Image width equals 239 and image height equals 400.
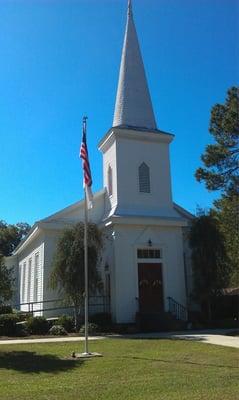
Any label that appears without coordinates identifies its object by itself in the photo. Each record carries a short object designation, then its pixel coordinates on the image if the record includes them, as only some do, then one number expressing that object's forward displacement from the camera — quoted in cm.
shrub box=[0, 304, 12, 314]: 2658
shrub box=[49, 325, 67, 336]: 2203
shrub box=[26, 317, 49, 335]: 2234
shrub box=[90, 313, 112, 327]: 2381
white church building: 2519
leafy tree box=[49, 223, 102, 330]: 2267
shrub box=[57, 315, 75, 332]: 2286
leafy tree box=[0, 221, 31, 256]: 6844
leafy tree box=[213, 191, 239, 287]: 2723
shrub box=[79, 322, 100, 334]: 2216
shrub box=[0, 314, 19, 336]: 2170
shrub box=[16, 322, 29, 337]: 2194
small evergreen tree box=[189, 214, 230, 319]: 2500
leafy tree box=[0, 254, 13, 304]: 1608
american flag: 1648
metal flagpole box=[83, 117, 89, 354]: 1395
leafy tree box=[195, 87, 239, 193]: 2558
